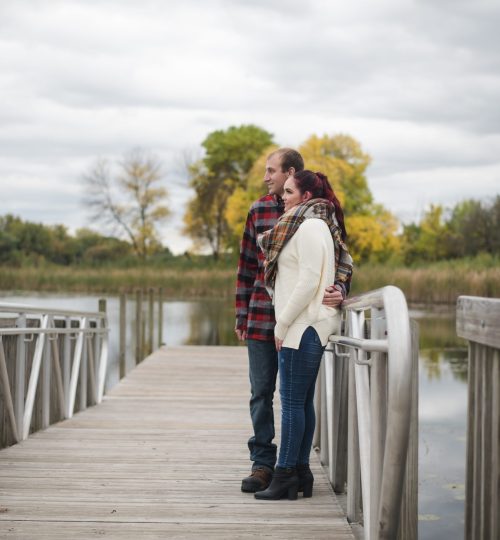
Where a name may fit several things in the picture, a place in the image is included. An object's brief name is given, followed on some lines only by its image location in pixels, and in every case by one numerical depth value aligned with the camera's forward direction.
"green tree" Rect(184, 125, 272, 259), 49.16
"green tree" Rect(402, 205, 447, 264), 44.19
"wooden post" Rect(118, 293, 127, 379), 11.52
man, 3.92
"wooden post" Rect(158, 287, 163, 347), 15.07
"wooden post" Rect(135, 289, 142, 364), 13.38
